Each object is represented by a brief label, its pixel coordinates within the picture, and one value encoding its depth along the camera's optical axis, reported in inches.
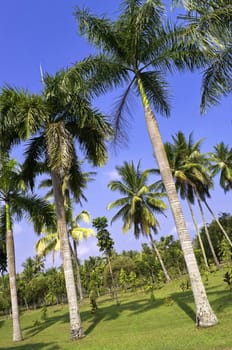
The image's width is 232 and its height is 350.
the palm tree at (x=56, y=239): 1066.9
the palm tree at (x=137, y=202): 1244.2
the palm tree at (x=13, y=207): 691.4
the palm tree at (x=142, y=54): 470.9
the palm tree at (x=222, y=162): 1539.1
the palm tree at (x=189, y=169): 1272.1
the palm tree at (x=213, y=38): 382.0
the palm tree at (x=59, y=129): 527.8
